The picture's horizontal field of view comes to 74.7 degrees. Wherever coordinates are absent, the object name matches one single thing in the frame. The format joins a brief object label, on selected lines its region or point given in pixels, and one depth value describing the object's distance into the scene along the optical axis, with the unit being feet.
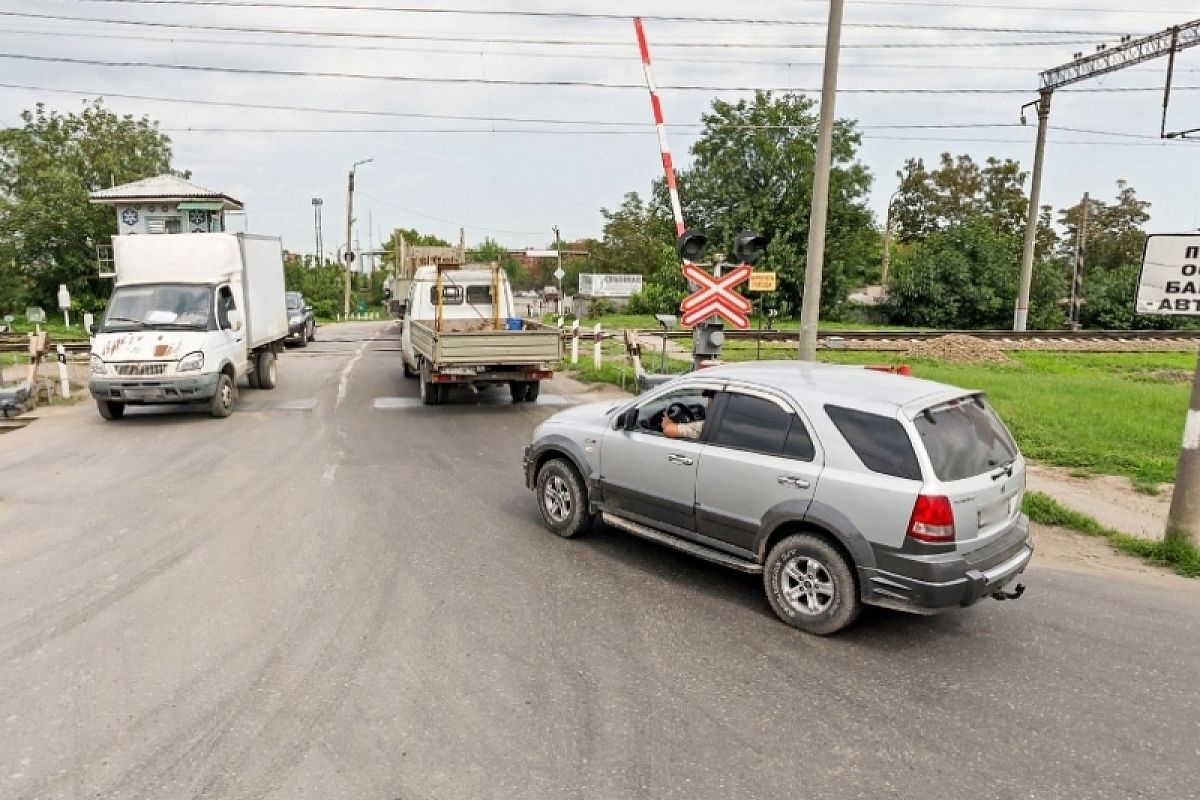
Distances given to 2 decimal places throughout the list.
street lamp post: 148.37
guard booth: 107.34
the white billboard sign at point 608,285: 155.94
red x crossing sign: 32.94
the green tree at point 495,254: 271.04
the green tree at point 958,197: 170.40
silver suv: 14.34
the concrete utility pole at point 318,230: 205.03
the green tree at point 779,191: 116.67
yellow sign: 34.68
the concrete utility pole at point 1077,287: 116.88
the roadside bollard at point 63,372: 45.32
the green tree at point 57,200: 114.42
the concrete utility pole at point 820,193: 35.78
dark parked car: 79.82
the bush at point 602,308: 141.38
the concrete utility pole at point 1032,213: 89.81
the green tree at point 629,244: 190.47
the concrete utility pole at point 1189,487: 19.95
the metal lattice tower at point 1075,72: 73.97
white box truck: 36.83
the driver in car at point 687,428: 18.03
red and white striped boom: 33.71
